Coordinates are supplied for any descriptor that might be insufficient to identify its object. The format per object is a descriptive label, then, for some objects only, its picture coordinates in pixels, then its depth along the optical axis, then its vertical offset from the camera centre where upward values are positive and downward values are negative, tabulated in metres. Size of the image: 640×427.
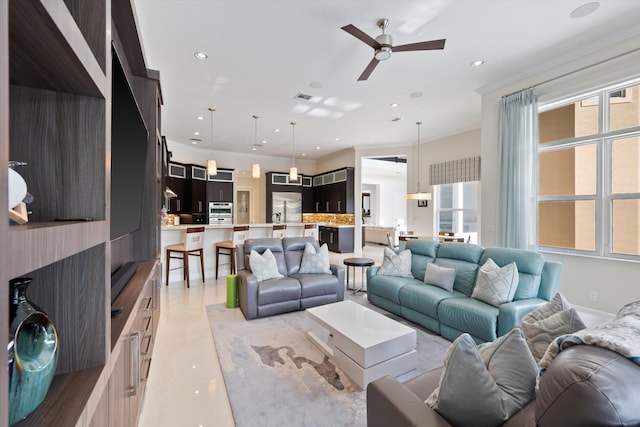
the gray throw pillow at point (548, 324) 1.24 -0.53
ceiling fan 2.67 +1.64
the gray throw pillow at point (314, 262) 3.98 -0.70
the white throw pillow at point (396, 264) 3.80 -0.70
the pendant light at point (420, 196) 6.72 +0.41
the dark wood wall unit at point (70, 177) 0.66 +0.10
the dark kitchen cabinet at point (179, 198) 7.43 +0.39
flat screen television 1.47 +0.33
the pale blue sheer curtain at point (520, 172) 3.86 +0.57
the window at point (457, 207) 6.79 +0.15
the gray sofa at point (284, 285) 3.40 -0.92
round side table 4.34 -0.78
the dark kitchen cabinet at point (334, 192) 8.55 +0.69
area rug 1.86 -1.31
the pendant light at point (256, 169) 5.82 +0.90
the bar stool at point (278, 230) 6.21 -0.39
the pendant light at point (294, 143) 6.25 +1.95
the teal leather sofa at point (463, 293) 2.53 -0.87
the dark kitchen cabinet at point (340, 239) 8.59 -0.81
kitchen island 5.14 -0.50
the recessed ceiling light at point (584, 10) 2.62 +1.95
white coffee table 2.14 -1.07
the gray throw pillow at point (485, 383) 1.00 -0.64
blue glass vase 0.60 -0.33
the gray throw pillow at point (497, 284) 2.67 -0.69
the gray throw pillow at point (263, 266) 3.57 -0.69
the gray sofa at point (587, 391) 0.65 -0.44
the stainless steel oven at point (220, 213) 8.16 -0.02
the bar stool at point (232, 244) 5.34 -0.61
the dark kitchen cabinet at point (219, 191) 8.12 +0.62
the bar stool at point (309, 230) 7.15 -0.44
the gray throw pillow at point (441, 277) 3.26 -0.75
